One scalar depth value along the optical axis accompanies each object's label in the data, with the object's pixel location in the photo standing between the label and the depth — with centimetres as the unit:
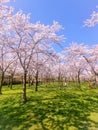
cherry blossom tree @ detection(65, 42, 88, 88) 1401
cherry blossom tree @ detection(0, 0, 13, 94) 547
